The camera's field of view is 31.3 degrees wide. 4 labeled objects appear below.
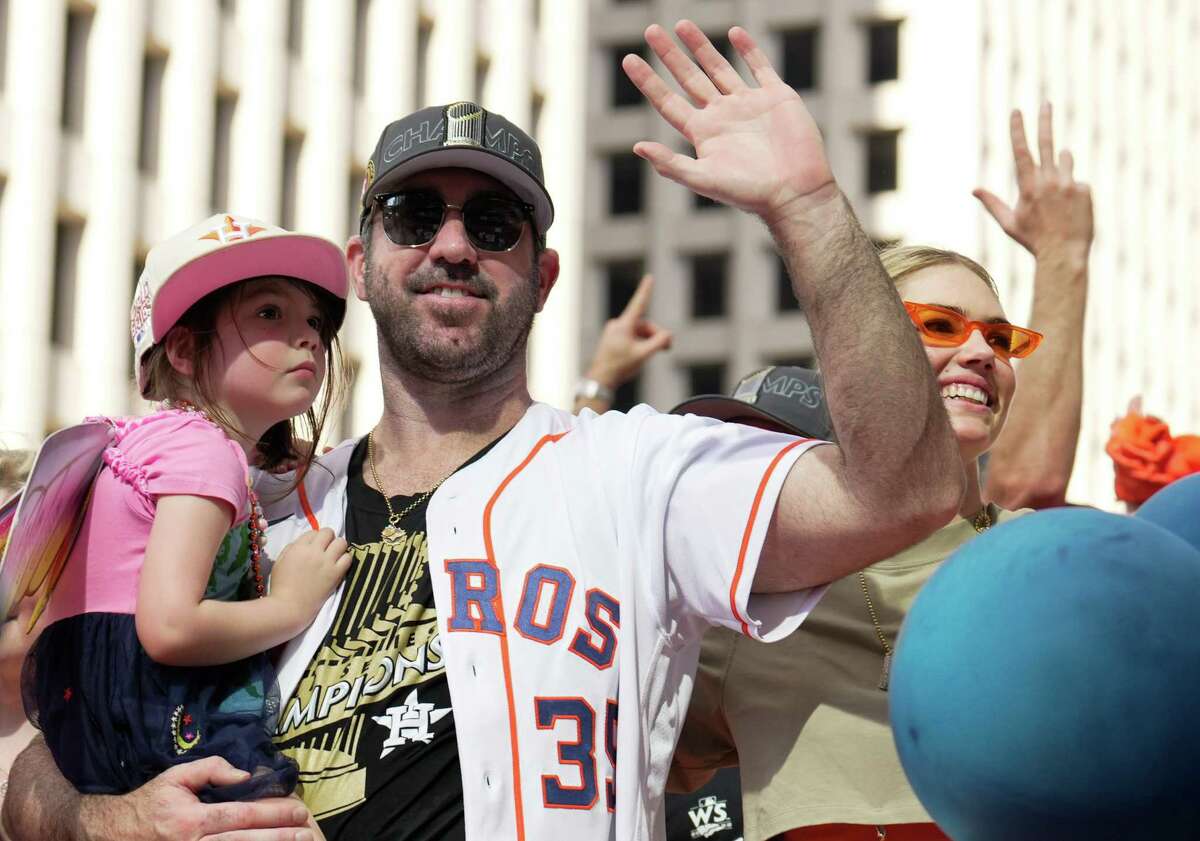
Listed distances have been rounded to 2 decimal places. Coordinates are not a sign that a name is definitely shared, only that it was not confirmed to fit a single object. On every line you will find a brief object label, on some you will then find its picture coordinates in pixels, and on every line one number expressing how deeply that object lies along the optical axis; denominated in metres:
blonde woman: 4.13
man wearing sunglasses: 3.72
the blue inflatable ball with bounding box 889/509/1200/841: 2.61
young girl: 3.90
